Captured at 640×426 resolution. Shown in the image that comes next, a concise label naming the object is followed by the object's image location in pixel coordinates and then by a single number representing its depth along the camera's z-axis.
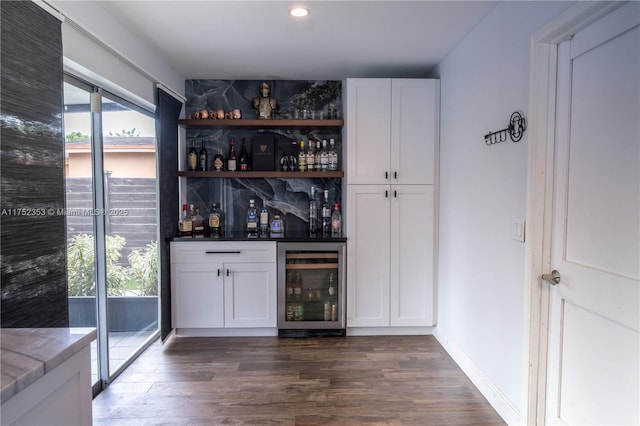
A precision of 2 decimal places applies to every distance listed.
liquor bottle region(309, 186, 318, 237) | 3.51
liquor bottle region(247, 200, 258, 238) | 3.38
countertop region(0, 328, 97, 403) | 0.73
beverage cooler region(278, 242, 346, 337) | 3.08
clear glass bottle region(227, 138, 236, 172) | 3.33
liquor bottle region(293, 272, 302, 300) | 3.17
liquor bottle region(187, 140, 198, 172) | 3.35
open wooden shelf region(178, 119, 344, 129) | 3.19
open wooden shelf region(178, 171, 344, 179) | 3.21
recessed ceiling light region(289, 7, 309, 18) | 2.11
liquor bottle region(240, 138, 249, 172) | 3.37
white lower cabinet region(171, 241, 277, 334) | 3.06
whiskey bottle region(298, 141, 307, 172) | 3.32
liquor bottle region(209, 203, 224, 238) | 3.28
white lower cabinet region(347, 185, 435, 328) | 3.08
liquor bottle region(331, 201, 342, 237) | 3.38
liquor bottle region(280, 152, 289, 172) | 3.43
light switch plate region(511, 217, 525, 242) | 1.82
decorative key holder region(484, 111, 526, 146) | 1.84
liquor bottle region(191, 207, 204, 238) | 3.23
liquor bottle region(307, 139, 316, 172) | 3.35
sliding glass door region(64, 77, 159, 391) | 2.08
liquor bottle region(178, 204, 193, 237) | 3.17
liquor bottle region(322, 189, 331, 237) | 3.45
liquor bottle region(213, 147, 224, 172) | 3.37
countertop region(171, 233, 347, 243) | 3.05
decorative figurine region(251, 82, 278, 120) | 3.36
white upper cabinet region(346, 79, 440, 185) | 3.04
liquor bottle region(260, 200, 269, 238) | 3.44
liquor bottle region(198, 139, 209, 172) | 3.39
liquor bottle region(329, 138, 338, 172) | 3.34
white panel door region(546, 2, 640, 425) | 1.31
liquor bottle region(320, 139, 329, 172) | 3.33
